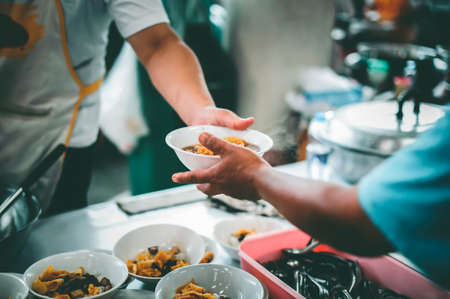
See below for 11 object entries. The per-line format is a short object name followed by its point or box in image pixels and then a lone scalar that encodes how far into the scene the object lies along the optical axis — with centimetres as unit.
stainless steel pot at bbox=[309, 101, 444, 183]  176
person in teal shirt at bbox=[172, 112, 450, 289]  69
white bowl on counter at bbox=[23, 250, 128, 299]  118
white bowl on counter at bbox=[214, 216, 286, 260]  156
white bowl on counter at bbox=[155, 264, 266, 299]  112
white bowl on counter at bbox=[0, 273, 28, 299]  108
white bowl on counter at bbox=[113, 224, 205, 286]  137
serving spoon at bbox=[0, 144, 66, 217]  124
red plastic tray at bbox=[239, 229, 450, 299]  114
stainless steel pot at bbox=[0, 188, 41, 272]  114
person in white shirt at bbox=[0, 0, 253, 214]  160
